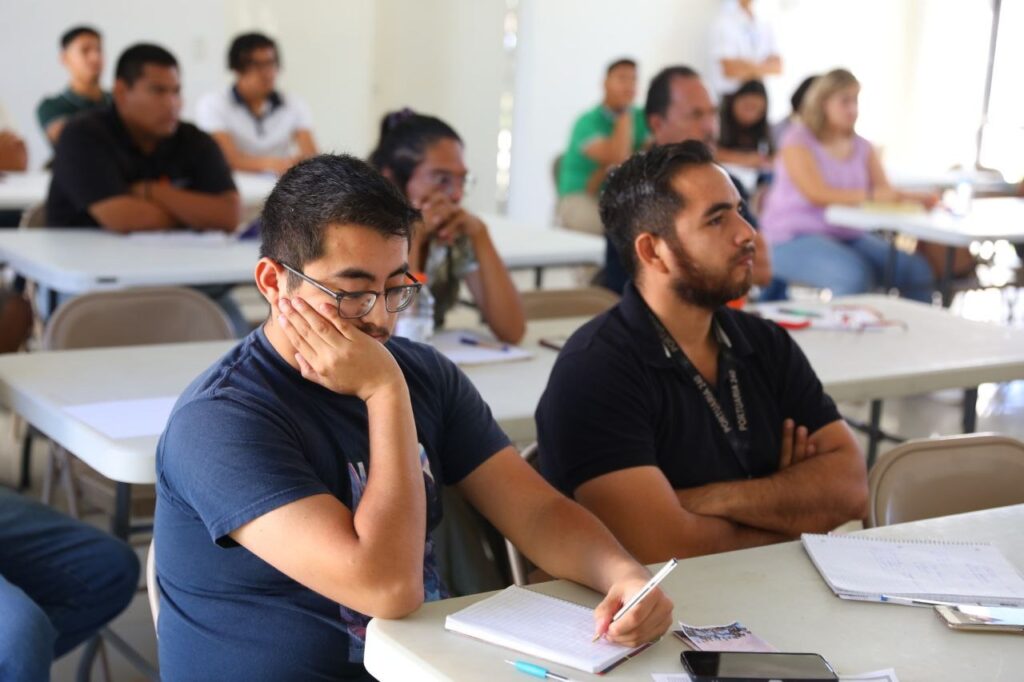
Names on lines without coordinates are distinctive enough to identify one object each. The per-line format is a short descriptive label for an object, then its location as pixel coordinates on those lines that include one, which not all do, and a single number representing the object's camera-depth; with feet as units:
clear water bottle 9.86
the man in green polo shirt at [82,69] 22.41
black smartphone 4.79
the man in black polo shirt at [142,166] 14.51
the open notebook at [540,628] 4.97
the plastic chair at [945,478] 7.71
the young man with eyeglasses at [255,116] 21.20
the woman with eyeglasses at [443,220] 10.66
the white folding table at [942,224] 17.49
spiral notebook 5.79
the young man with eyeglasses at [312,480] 5.29
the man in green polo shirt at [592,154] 21.84
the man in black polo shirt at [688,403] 7.49
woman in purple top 19.06
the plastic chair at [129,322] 10.50
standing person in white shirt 31.30
